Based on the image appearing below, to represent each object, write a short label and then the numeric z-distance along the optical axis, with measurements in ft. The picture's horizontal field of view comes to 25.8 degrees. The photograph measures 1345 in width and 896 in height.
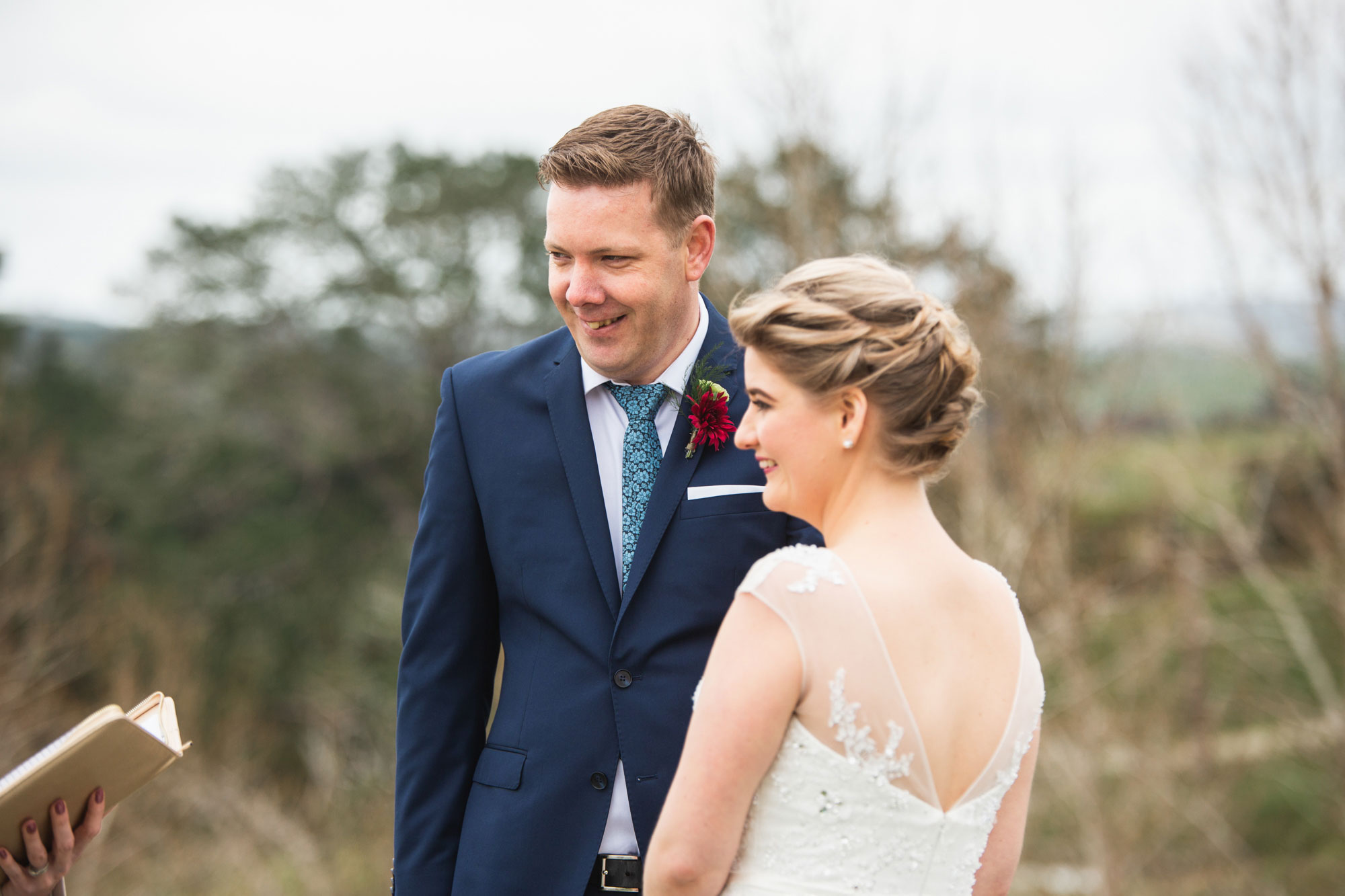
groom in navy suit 9.10
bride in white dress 8.30
